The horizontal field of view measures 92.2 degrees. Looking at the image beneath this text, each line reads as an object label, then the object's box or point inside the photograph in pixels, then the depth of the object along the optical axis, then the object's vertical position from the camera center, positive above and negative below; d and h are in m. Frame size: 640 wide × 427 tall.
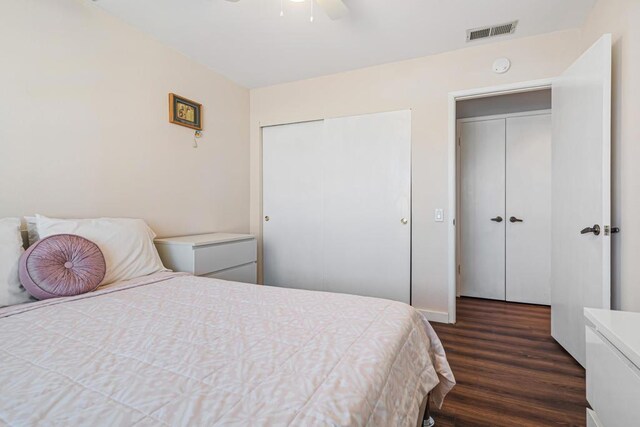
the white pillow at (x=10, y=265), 1.37 -0.25
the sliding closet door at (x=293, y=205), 3.37 +0.06
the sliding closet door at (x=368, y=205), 2.96 +0.05
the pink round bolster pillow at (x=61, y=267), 1.41 -0.28
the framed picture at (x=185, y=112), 2.65 +0.89
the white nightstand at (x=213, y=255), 2.32 -0.37
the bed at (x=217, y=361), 0.66 -0.42
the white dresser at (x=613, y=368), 0.85 -0.48
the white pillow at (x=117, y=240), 1.68 -0.19
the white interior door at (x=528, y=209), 3.50 +0.02
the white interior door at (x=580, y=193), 1.77 +0.11
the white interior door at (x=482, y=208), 3.71 +0.03
